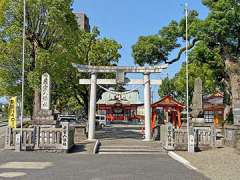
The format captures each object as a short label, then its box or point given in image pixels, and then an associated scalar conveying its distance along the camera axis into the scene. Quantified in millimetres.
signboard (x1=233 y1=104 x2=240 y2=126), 11285
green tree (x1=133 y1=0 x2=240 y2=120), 15551
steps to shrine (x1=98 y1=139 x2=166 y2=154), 11550
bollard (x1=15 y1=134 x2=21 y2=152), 10897
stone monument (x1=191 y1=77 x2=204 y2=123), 14785
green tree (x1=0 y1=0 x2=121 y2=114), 13845
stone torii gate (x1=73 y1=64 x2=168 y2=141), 14630
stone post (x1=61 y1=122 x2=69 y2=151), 10897
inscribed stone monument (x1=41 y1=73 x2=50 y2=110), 12555
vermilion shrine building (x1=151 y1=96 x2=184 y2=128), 17587
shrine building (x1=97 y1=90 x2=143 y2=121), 40448
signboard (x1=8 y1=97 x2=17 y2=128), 11526
